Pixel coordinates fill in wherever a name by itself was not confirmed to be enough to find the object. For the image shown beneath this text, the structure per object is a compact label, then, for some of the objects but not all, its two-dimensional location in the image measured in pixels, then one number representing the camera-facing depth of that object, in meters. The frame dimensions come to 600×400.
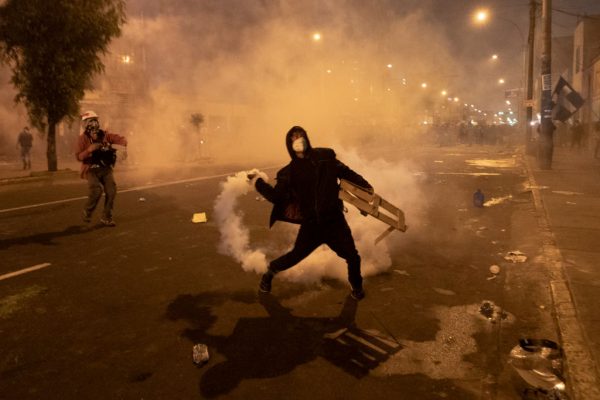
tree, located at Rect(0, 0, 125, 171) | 12.07
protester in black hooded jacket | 3.72
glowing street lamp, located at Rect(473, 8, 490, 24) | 19.30
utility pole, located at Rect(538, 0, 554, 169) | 14.18
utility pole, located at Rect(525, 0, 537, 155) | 20.75
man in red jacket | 6.70
